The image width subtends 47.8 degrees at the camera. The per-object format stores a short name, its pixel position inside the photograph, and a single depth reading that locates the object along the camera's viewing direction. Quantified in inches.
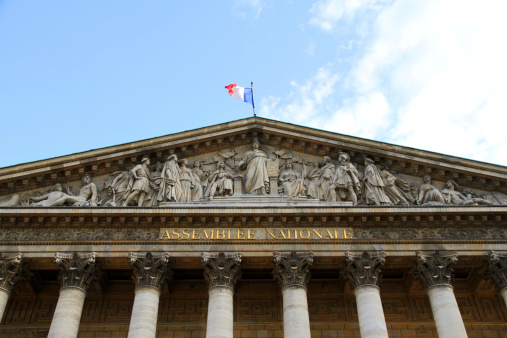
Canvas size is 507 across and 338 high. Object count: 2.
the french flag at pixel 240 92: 914.1
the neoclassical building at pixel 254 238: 639.8
